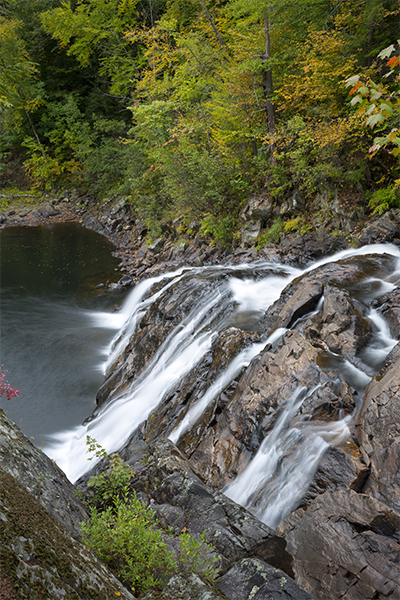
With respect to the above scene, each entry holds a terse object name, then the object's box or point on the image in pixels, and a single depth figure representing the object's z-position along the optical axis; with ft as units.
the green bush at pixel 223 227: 47.57
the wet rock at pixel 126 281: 51.69
